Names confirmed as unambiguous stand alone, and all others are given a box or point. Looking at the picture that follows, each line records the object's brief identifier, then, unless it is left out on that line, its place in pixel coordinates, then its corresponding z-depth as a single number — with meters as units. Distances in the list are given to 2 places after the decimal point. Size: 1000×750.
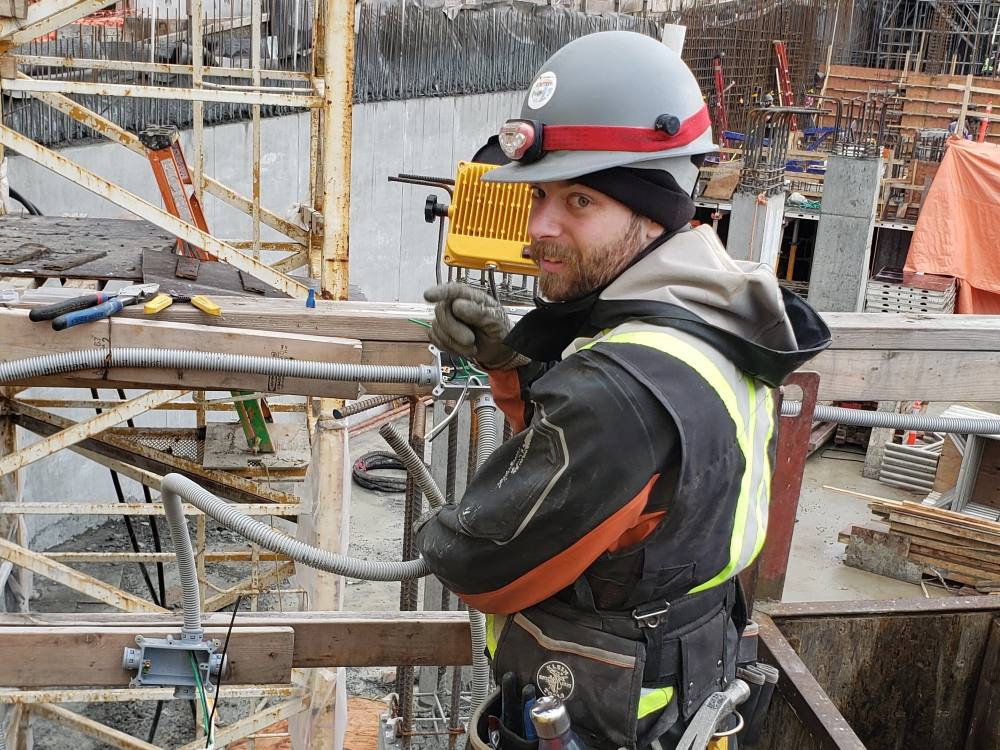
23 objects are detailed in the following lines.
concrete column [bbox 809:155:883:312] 16.53
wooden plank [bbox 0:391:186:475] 4.59
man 1.72
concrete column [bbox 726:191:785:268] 16.23
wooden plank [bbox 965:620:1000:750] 3.59
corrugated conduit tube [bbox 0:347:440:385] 2.38
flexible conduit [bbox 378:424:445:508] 2.48
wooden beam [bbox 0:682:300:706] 3.79
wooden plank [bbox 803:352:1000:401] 2.93
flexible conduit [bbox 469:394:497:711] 2.48
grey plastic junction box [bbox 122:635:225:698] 2.40
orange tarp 15.85
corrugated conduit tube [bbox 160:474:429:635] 2.17
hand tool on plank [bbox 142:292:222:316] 2.67
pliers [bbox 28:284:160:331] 2.48
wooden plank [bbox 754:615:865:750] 2.69
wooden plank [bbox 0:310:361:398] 2.50
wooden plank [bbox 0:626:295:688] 2.39
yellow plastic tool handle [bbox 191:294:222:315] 2.69
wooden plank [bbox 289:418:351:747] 4.61
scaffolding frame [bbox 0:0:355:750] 4.53
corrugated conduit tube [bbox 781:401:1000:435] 2.77
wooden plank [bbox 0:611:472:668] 2.62
